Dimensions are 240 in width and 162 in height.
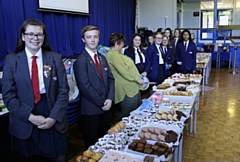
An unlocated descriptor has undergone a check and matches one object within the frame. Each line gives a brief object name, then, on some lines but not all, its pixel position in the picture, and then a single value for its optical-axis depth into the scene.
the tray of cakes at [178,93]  2.62
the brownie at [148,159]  1.30
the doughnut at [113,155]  1.34
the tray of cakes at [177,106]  2.03
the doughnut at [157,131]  1.64
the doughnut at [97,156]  1.36
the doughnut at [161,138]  1.55
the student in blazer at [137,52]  3.42
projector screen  3.94
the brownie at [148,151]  1.42
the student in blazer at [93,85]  2.00
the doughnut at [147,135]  1.60
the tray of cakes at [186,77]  3.57
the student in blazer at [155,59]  3.84
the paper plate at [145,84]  2.82
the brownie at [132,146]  1.46
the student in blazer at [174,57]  4.69
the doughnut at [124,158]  1.33
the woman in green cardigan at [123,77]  2.52
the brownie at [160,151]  1.41
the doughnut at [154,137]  1.58
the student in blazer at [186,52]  4.45
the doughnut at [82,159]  1.37
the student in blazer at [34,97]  1.50
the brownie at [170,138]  1.55
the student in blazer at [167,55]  4.05
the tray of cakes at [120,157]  1.33
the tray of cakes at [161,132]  1.56
